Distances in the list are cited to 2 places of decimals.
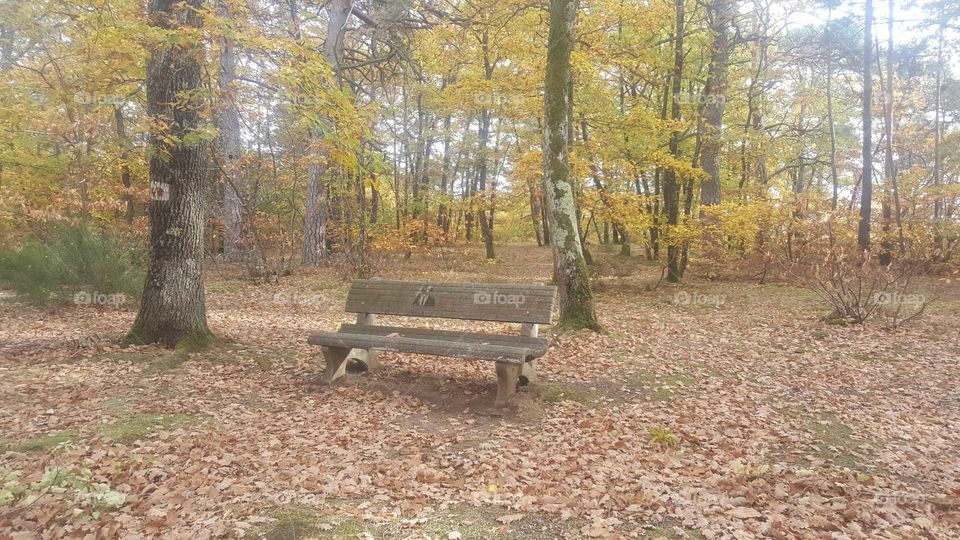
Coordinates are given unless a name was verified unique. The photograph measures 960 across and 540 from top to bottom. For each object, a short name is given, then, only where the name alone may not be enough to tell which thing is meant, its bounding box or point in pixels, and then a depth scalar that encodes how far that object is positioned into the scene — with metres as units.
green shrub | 8.54
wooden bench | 5.14
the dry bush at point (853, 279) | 8.45
